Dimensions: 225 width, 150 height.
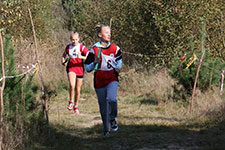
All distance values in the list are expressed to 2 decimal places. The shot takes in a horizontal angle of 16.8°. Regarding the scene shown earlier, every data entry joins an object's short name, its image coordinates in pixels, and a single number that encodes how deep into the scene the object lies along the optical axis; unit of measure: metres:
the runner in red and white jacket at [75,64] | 17.87
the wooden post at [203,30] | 16.45
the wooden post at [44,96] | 12.59
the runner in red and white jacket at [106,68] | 12.26
